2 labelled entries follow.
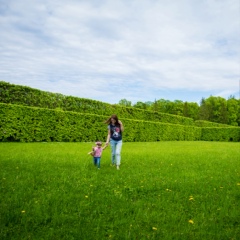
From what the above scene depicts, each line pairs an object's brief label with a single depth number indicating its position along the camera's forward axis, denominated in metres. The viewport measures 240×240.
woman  10.27
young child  9.81
